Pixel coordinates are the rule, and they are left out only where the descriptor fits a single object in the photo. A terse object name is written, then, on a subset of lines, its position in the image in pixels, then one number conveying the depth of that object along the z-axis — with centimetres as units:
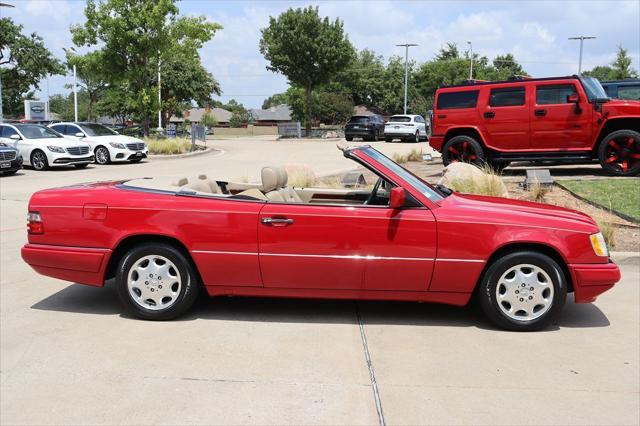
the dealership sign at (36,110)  4084
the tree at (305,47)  4241
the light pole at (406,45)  5914
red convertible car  486
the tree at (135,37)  2728
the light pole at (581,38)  5625
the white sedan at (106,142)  2183
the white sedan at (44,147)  1941
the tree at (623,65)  4209
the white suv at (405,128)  3428
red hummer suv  1232
